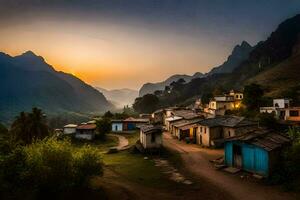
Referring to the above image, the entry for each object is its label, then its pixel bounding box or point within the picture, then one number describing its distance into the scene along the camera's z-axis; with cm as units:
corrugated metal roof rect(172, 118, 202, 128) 6666
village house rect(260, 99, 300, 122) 7069
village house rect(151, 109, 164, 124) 10459
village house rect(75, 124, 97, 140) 7381
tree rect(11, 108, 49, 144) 5838
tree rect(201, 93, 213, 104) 12484
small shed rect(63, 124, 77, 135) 7919
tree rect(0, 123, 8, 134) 4840
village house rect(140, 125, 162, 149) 4903
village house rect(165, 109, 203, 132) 7500
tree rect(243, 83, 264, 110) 8588
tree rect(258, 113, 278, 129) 5960
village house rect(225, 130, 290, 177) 3092
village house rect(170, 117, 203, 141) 6128
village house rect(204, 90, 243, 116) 9031
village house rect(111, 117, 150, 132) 9200
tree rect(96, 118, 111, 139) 7512
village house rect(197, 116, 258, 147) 5194
